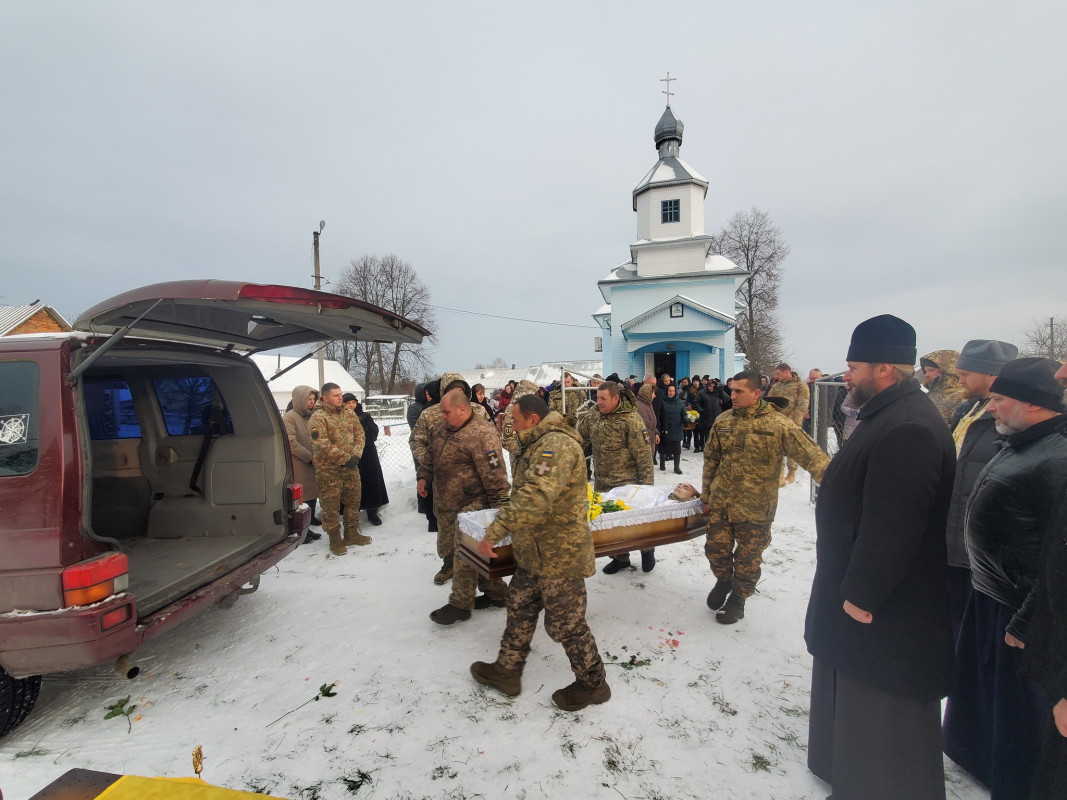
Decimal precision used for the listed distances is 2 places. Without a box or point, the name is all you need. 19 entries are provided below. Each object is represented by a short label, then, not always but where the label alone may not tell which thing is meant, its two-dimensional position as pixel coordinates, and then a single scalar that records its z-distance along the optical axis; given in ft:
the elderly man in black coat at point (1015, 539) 6.10
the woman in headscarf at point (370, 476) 22.29
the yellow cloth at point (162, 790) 4.09
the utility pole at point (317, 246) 57.00
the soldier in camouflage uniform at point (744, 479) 11.64
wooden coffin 10.23
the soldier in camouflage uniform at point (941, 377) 17.67
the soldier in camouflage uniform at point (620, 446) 15.78
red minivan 7.59
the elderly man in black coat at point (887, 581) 6.16
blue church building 64.23
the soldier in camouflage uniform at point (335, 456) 17.40
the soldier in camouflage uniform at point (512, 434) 17.02
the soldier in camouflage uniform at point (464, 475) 12.64
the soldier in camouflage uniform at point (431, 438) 14.01
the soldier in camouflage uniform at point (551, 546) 8.31
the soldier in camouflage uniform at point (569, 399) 31.42
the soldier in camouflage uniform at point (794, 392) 28.43
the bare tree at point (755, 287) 97.66
